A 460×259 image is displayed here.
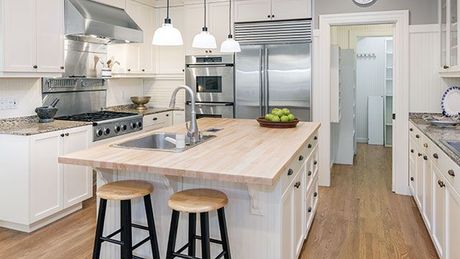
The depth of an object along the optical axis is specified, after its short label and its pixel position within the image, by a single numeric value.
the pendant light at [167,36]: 2.46
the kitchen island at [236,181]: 1.93
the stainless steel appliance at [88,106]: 4.17
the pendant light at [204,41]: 2.96
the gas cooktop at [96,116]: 4.19
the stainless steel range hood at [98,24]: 3.98
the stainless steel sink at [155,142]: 2.69
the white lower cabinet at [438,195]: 2.25
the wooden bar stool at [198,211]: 1.97
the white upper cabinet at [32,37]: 3.33
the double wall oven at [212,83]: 5.15
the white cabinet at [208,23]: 5.20
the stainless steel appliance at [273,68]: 4.76
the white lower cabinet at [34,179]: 3.22
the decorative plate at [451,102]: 4.08
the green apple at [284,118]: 3.40
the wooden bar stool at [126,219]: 2.21
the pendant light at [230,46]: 3.27
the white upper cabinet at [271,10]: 4.78
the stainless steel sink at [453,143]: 2.67
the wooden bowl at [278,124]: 3.40
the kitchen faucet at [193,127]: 2.64
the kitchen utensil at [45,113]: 3.81
